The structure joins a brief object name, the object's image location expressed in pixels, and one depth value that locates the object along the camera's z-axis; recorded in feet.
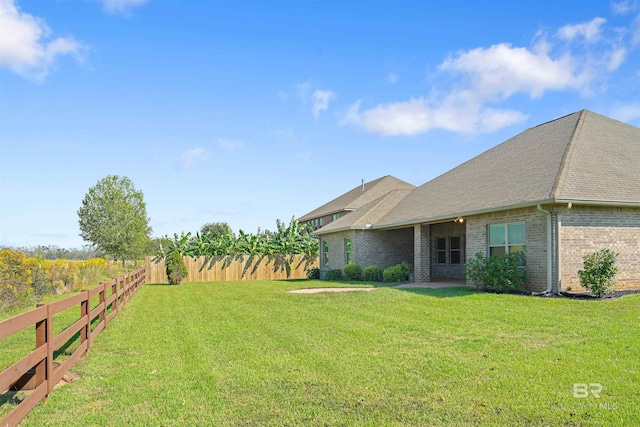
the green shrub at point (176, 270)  89.04
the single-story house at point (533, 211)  45.11
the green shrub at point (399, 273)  71.51
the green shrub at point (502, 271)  47.29
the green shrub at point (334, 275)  85.17
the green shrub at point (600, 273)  41.98
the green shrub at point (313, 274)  96.22
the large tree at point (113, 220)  152.25
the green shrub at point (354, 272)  79.66
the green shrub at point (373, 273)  76.79
